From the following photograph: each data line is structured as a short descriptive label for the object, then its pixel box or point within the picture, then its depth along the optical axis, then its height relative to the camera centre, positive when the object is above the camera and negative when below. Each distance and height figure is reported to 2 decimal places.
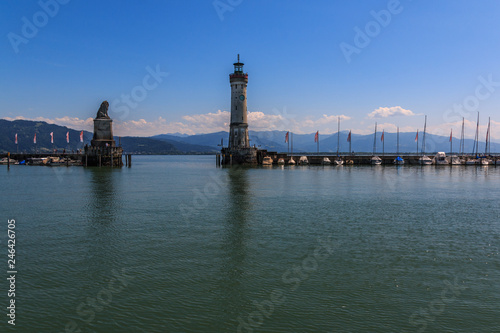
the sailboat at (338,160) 127.22 -2.93
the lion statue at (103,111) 99.94 +9.96
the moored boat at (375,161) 129.00 -2.80
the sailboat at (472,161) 126.50 -2.02
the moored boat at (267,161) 116.75 -3.32
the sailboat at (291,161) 126.38 -3.60
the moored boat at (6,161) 126.86 -5.64
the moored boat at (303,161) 128.00 -3.36
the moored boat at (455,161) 127.64 -2.15
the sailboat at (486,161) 126.56 -1.92
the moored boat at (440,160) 127.65 -1.93
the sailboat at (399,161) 130.88 -2.65
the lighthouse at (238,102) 104.00 +13.81
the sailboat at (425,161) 126.25 -2.36
